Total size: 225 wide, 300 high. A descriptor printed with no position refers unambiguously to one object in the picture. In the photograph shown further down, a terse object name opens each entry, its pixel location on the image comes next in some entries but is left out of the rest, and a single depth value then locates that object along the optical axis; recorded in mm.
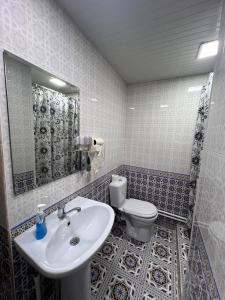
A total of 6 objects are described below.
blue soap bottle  776
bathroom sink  628
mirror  737
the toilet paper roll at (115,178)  1922
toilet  1697
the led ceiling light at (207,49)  1216
